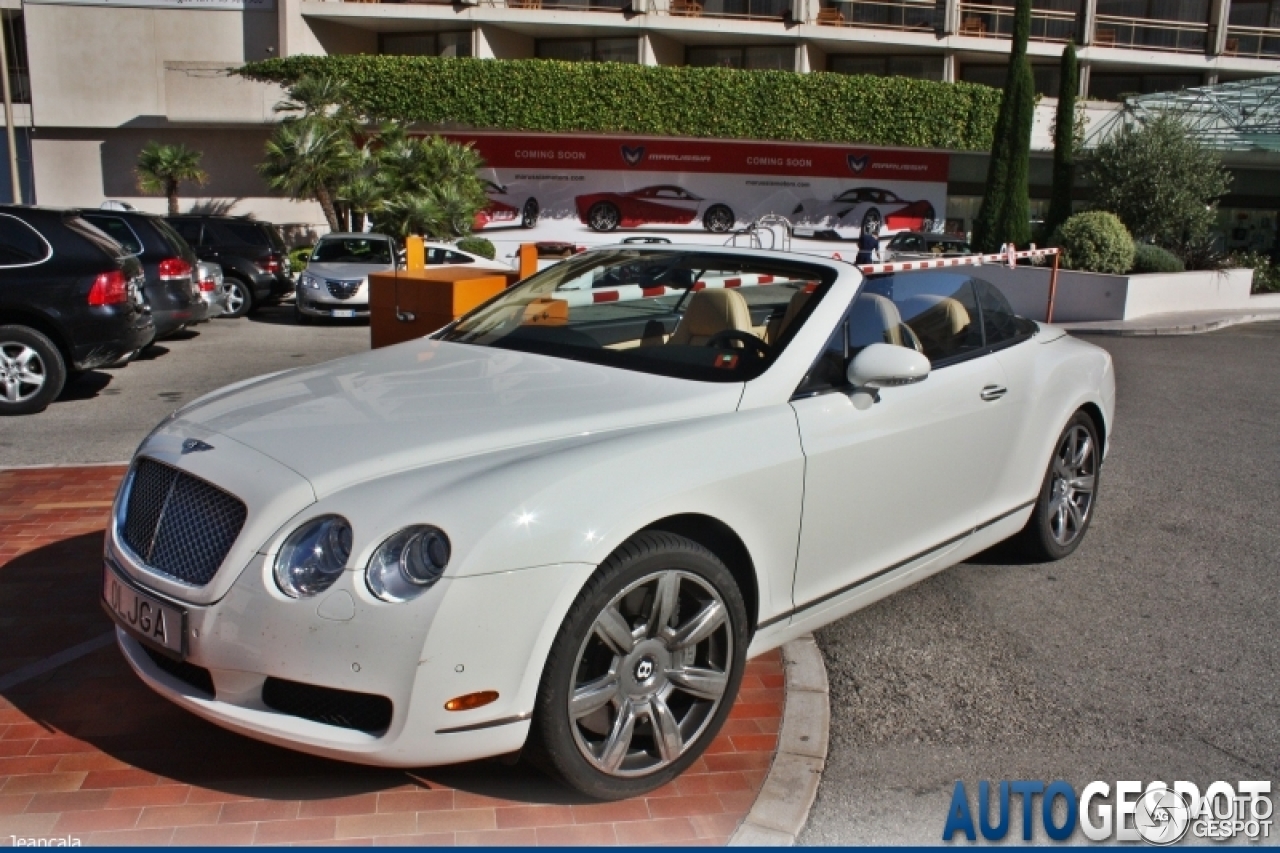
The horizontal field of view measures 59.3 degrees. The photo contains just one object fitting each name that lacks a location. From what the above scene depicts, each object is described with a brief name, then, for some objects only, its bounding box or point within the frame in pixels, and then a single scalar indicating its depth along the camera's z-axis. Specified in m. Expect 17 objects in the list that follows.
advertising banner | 33.50
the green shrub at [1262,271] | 23.00
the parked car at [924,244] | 29.85
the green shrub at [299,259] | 26.27
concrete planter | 18.98
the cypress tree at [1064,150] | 25.28
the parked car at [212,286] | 14.61
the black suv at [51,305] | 9.12
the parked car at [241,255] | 18.16
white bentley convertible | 2.97
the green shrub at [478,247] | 26.26
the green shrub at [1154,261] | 20.33
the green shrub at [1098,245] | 19.94
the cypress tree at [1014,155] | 24.55
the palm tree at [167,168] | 33.22
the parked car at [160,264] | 12.20
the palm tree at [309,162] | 28.50
